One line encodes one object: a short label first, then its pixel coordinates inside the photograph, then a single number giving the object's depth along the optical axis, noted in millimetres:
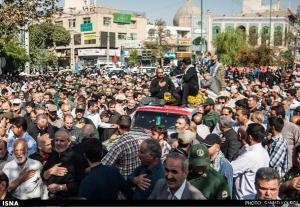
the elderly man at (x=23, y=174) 4861
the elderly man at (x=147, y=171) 4773
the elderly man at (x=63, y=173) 5039
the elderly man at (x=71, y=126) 8079
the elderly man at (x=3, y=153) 5919
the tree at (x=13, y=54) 19097
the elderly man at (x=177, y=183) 4242
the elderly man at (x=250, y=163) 5508
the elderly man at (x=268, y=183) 4305
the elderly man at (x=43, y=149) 5746
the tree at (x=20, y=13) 15461
